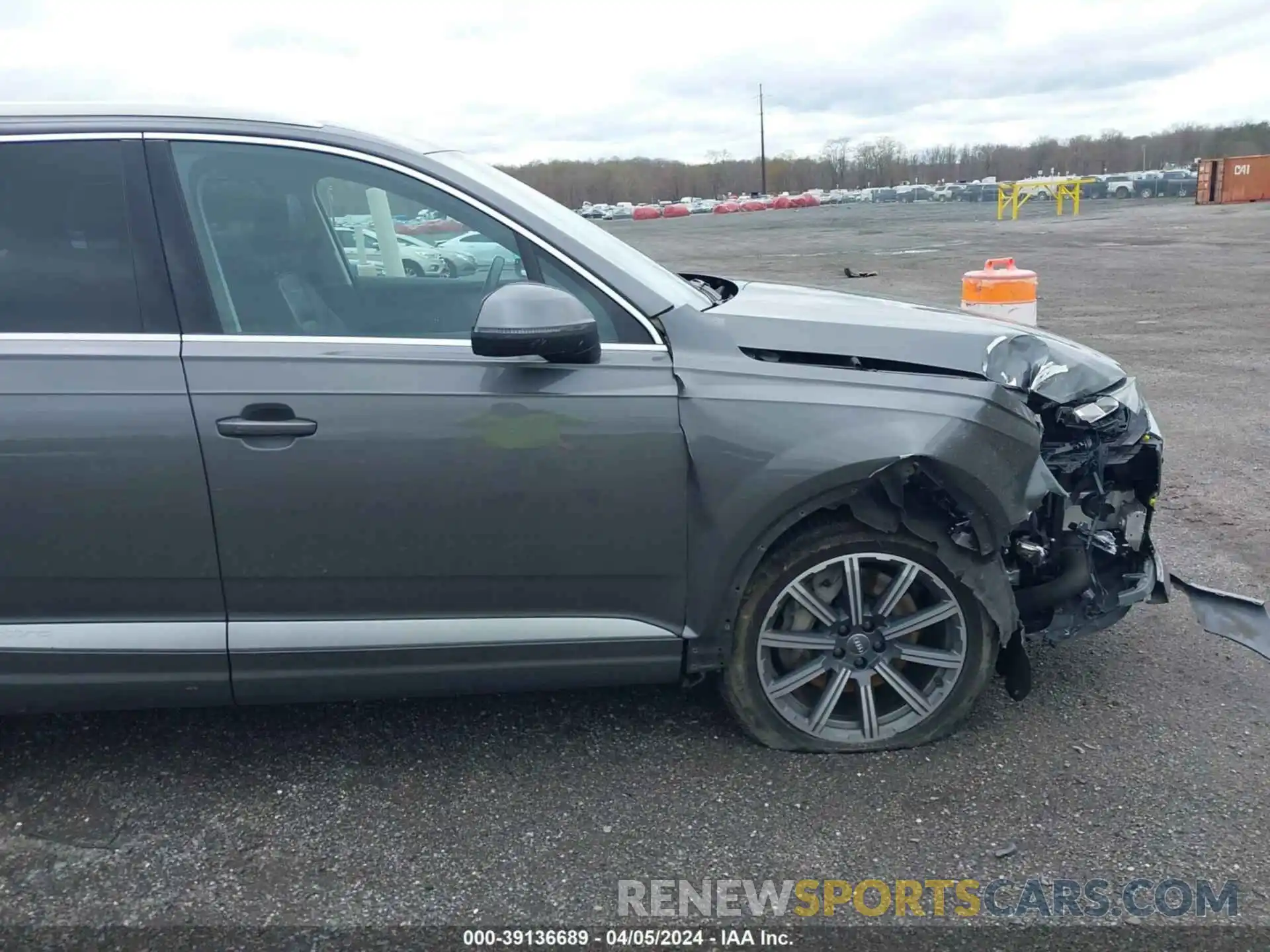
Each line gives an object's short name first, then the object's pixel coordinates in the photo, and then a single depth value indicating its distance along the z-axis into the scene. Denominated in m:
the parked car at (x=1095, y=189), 54.94
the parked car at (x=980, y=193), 57.56
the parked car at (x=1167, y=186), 51.69
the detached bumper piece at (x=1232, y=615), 3.69
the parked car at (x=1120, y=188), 53.34
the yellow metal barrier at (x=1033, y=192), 39.84
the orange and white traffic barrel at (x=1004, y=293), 6.98
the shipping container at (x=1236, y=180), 40.03
